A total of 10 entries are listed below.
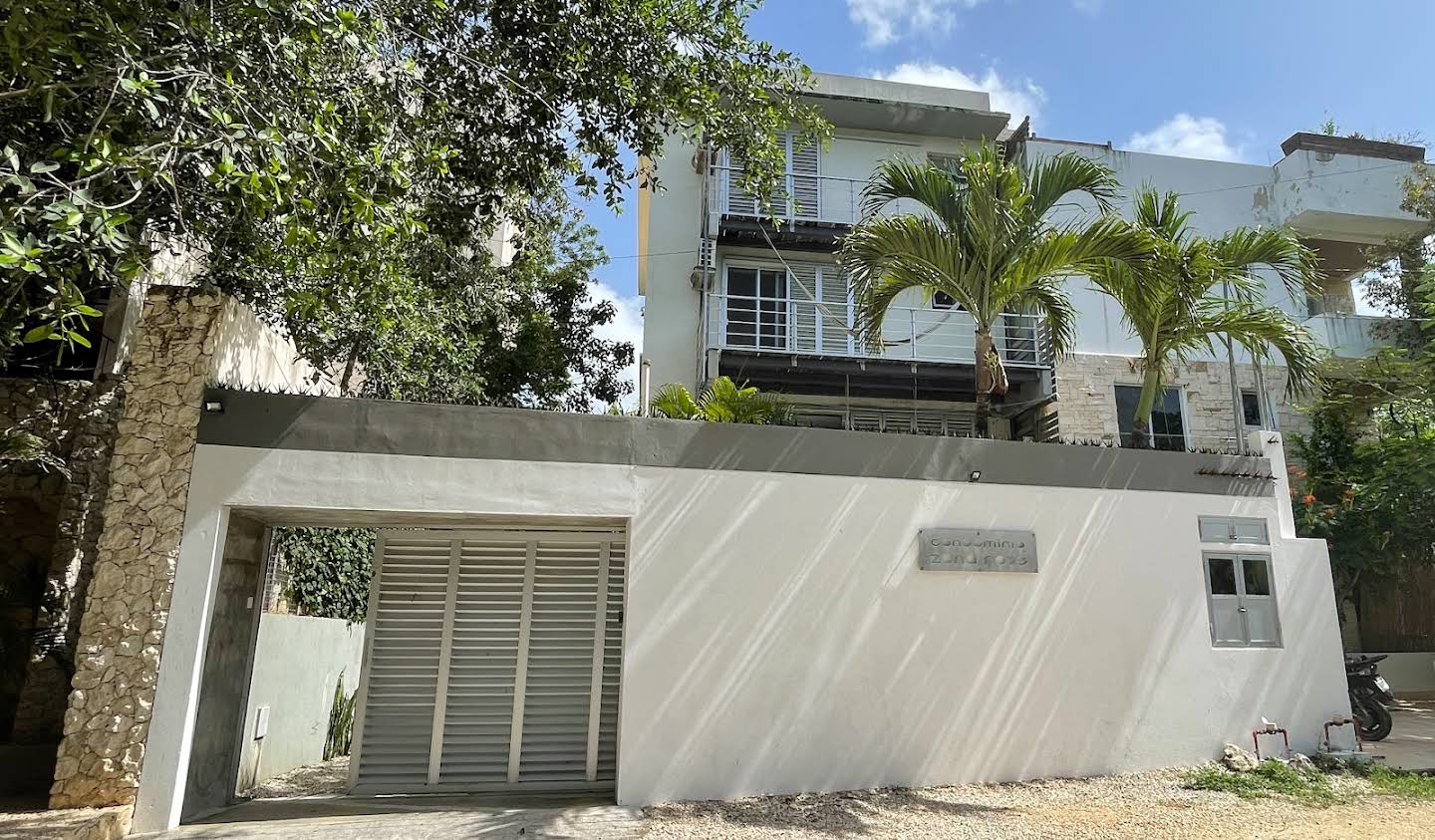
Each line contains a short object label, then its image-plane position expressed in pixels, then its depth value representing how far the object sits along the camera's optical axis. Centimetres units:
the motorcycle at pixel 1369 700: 859
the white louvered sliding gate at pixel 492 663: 672
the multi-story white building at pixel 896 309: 1412
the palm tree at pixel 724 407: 838
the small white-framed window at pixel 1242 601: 752
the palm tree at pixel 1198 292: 746
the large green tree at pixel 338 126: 428
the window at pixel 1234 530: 770
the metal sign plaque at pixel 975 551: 683
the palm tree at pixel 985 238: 723
